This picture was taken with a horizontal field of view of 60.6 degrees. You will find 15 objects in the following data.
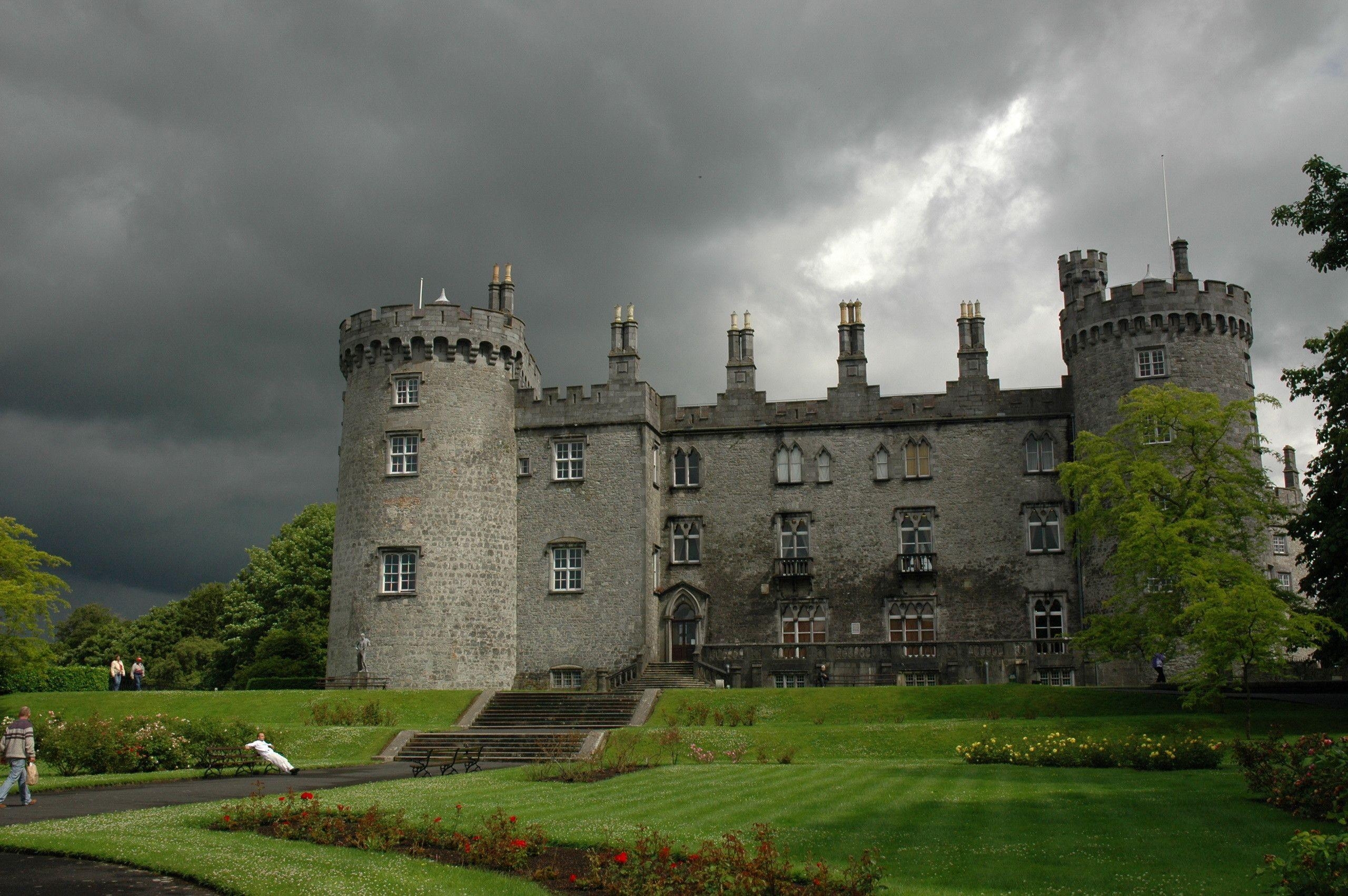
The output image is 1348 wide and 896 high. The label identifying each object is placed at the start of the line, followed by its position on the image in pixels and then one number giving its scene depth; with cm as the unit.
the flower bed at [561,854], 1136
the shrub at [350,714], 3456
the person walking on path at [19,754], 1970
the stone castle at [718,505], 4059
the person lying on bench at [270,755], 2425
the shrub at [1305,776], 1570
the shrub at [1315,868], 953
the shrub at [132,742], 2648
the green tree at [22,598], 4041
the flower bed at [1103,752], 2245
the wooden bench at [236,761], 2497
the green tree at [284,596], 5884
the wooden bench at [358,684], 4000
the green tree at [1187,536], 2842
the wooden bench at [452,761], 2488
